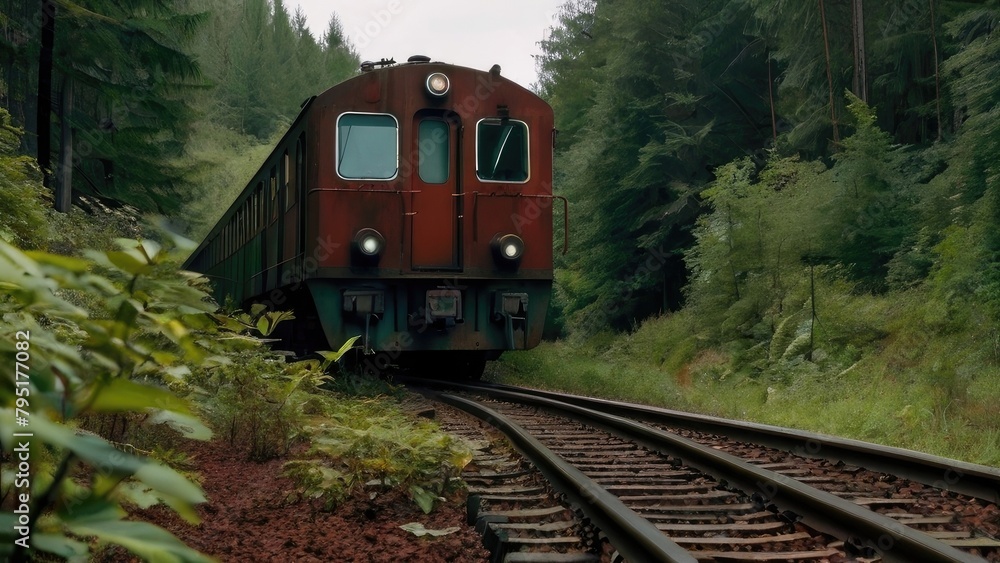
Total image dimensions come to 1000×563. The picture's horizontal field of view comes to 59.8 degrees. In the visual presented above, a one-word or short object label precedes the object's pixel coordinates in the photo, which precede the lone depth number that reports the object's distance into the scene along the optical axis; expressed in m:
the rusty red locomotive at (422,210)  9.45
